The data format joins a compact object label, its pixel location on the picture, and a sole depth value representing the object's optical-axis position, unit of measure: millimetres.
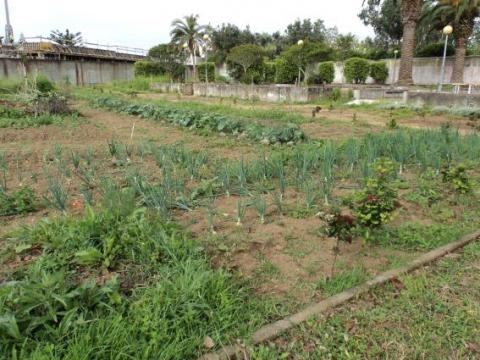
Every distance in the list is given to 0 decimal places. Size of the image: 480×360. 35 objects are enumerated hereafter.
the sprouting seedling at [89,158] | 4305
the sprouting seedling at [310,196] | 3088
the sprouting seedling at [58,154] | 4397
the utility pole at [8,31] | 20303
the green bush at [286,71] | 21873
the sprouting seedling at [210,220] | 2639
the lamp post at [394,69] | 22978
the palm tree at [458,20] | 17603
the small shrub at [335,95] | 14680
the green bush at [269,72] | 24219
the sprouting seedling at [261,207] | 2865
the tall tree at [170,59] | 25000
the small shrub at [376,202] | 2443
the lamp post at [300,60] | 18616
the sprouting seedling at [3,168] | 3363
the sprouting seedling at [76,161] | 4012
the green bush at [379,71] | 23078
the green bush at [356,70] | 22156
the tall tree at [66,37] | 37388
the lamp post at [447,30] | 14212
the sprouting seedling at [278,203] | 3035
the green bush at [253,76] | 23986
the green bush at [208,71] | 26578
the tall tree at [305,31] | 34906
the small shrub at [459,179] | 3367
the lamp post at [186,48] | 26081
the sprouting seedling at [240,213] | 2834
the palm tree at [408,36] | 14969
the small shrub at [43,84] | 15012
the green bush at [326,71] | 21884
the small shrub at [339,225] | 2270
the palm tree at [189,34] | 26438
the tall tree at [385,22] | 27297
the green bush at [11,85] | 13780
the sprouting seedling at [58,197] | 2773
